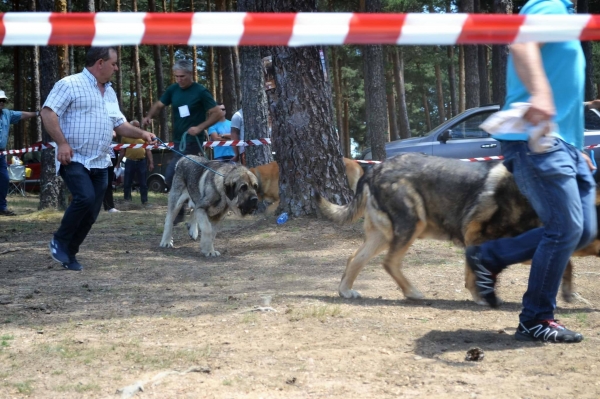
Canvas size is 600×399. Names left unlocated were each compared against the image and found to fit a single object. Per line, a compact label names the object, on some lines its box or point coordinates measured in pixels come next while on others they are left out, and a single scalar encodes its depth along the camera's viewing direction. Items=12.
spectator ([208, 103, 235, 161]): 12.78
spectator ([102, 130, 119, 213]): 14.78
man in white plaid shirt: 6.95
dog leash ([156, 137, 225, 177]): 8.89
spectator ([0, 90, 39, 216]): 13.57
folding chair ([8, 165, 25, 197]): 22.64
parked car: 14.57
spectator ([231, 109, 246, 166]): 12.73
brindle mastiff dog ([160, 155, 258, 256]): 8.63
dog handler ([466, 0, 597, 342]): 3.77
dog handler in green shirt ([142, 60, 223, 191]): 9.59
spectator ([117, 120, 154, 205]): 17.22
